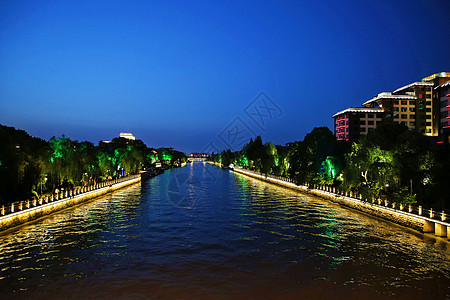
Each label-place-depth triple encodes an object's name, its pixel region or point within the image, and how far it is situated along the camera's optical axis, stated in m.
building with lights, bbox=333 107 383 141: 120.19
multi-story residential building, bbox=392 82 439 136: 113.00
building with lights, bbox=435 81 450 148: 75.88
